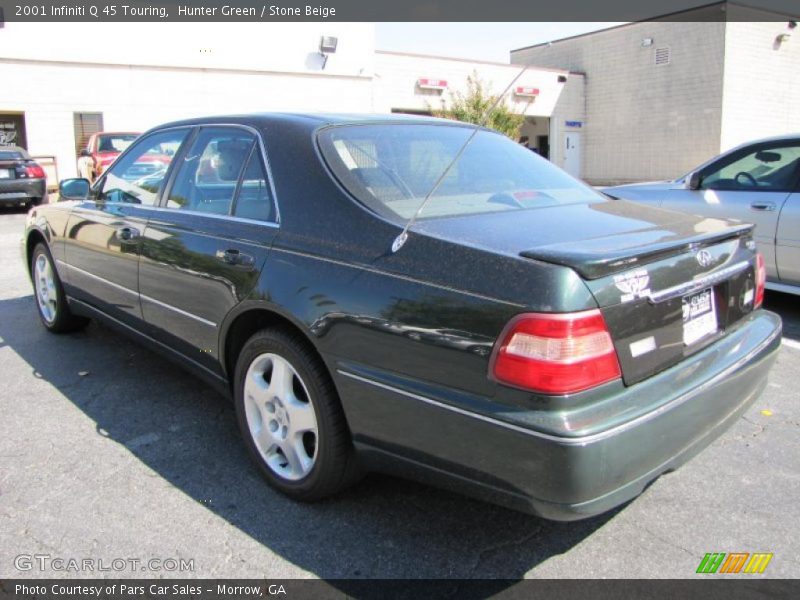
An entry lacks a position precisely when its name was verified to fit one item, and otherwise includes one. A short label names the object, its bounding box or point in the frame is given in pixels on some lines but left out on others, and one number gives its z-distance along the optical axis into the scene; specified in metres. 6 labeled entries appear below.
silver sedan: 5.55
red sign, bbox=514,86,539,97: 27.52
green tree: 22.31
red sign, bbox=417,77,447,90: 26.58
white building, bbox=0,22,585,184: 21.92
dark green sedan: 2.08
